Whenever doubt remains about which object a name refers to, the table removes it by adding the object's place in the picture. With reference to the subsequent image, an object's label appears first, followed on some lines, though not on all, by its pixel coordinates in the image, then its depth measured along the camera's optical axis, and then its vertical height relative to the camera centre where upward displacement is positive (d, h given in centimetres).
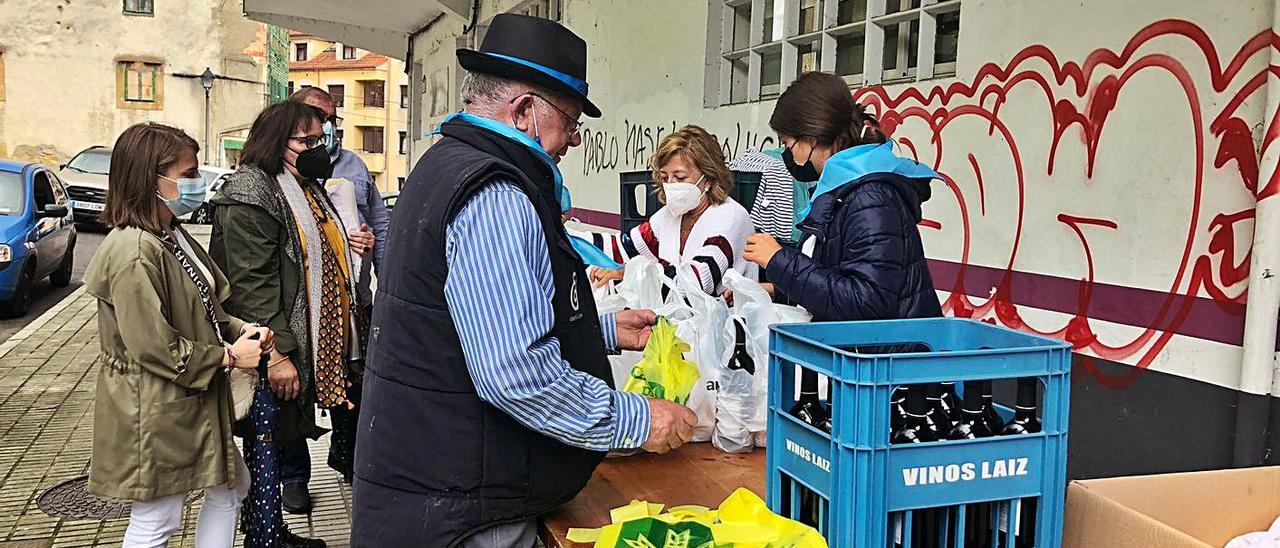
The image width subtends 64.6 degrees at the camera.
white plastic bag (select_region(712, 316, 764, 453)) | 273 -44
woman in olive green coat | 313 -46
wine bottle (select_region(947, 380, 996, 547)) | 190 -36
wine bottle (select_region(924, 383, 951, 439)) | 189 -33
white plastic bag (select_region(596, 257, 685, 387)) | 339 -22
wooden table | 224 -62
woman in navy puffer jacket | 262 +3
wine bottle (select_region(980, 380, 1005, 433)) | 193 -33
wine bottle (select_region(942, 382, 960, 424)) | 198 -32
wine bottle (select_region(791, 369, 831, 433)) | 203 -34
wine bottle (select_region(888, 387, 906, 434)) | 186 -32
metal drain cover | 488 -147
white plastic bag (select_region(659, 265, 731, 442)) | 278 -32
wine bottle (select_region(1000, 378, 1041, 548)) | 189 -35
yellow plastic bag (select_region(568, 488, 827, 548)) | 178 -54
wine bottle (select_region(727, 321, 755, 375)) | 277 -35
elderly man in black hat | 190 -24
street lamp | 3180 +415
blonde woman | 403 +7
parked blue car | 1019 -26
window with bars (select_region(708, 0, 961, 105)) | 510 +114
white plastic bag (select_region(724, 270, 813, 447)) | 273 -27
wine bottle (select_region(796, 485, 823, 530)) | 194 -53
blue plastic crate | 175 -39
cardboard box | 192 -53
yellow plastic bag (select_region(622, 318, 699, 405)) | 271 -38
